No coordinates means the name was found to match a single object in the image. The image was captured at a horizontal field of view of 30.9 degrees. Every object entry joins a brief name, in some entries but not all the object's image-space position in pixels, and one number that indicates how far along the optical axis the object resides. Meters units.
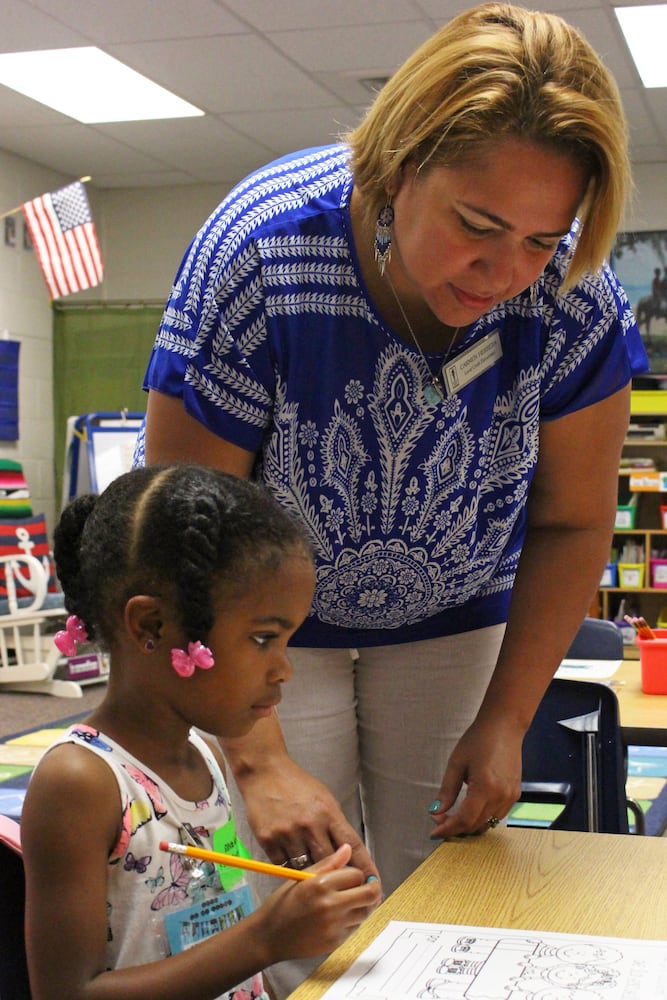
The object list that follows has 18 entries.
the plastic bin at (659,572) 6.80
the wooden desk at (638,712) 2.02
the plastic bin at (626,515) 6.82
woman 1.06
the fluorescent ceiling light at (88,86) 5.44
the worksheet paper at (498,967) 0.81
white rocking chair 5.58
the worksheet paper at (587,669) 2.57
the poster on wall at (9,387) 6.87
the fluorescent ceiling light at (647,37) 4.77
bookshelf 6.80
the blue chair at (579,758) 1.89
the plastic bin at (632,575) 6.79
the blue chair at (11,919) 1.00
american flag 6.36
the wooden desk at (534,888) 0.93
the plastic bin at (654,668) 2.36
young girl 0.94
